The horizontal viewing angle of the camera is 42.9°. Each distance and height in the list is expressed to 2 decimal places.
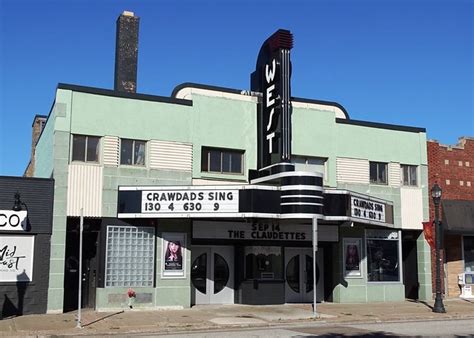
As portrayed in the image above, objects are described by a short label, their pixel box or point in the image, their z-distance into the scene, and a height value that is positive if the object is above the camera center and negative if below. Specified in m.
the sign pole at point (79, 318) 16.67 -1.68
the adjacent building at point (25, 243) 19.80 +0.47
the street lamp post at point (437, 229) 22.12 +1.13
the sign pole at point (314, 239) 19.69 +0.63
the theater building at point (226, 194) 20.86 +2.27
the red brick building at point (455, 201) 27.42 +2.64
